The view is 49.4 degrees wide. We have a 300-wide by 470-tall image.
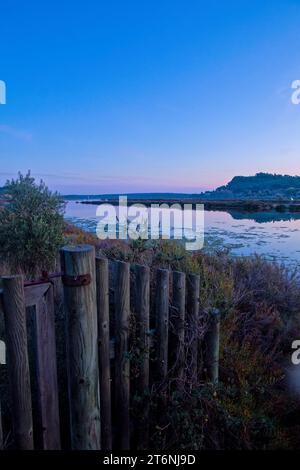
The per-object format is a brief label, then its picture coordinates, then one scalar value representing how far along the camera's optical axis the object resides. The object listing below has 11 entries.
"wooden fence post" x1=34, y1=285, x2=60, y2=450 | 2.32
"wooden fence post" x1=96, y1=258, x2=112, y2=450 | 2.61
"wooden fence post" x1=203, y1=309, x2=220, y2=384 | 3.69
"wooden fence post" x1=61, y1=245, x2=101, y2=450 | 2.21
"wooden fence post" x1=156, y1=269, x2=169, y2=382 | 3.22
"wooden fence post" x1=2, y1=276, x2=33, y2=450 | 2.12
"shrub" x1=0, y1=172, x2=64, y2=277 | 7.79
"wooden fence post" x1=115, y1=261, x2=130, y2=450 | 2.81
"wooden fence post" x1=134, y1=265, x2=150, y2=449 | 2.99
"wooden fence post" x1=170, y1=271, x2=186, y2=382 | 3.35
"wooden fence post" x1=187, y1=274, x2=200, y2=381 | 3.45
